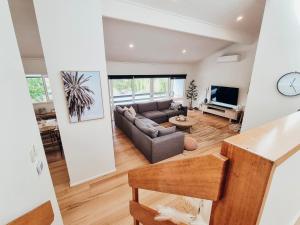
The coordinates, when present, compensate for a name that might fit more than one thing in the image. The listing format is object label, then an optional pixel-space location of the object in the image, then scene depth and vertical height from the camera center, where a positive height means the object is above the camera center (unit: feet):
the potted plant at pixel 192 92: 26.01 -2.62
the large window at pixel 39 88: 16.62 -1.25
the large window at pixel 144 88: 20.92 -1.67
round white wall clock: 7.75 -0.37
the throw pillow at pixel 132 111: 16.07 -3.75
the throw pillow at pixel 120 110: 16.06 -3.60
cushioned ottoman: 12.44 -5.70
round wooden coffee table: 15.14 -4.74
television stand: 18.92 -4.70
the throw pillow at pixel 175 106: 20.20 -3.93
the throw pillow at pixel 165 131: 11.12 -4.11
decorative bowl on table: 16.13 -4.51
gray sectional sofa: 10.48 -4.69
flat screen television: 20.15 -2.69
